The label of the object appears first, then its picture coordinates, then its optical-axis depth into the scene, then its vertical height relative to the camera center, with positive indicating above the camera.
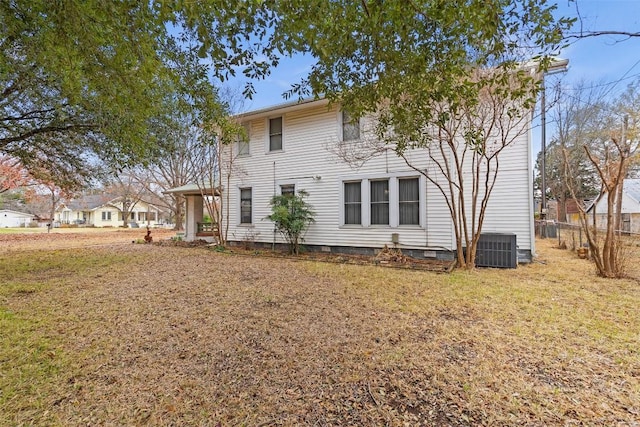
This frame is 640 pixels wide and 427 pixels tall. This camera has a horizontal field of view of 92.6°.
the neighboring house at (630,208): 17.03 +0.59
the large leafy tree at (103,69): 3.04 +2.00
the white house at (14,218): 43.75 +0.20
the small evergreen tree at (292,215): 9.34 +0.10
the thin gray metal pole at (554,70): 6.83 +3.42
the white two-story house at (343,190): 8.03 +0.87
